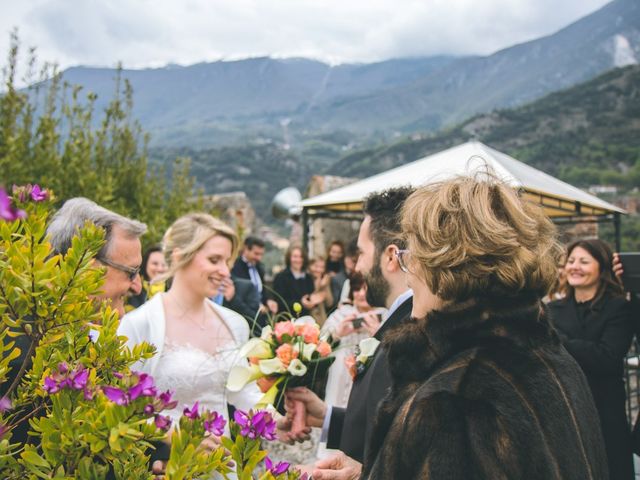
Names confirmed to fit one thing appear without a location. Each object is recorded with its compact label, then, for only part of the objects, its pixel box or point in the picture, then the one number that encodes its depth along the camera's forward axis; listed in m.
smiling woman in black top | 3.46
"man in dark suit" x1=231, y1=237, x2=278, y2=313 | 7.35
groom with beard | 2.11
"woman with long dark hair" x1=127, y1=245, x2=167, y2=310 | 5.52
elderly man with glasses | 2.36
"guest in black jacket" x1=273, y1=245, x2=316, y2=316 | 7.70
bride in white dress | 2.80
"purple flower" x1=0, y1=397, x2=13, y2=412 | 0.99
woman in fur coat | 1.28
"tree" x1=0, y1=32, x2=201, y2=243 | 6.32
